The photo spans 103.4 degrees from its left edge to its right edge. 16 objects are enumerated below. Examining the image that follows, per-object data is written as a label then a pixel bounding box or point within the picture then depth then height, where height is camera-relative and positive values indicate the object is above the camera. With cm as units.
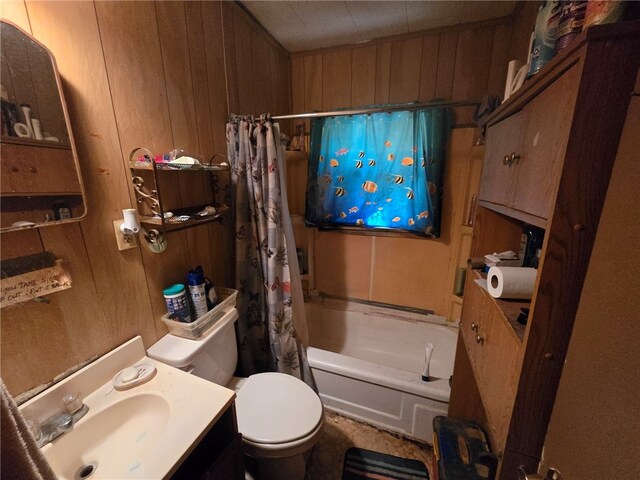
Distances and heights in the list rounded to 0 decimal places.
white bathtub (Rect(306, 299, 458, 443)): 134 -120
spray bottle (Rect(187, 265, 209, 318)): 110 -48
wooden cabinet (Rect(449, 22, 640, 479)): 40 -4
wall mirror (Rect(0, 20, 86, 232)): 62 +10
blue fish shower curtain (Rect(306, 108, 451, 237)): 173 +5
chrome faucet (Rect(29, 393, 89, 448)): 68 -67
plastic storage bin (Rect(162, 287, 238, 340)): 104 -60
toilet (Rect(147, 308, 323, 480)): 97 -97
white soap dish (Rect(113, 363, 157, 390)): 84 -66
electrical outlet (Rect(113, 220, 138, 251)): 89 -21
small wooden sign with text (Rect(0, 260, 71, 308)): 64 -28
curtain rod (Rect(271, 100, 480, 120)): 111 +32
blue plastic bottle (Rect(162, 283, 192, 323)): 104 -50
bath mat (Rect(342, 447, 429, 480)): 127 -145
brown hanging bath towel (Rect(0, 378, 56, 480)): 36 -38
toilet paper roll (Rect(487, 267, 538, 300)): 69 -28
